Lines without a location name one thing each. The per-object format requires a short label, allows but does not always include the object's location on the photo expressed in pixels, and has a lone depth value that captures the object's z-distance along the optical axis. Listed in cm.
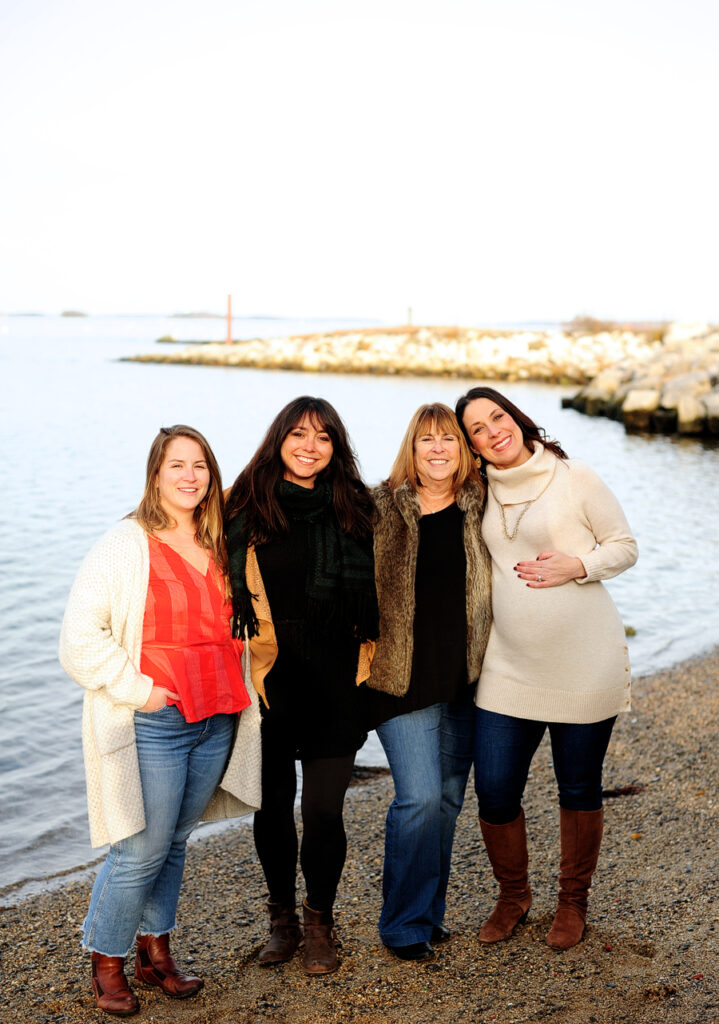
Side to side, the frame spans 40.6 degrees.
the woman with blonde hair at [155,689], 290
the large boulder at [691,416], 2609
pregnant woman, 321
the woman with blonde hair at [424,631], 321
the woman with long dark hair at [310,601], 312
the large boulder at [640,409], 2781
